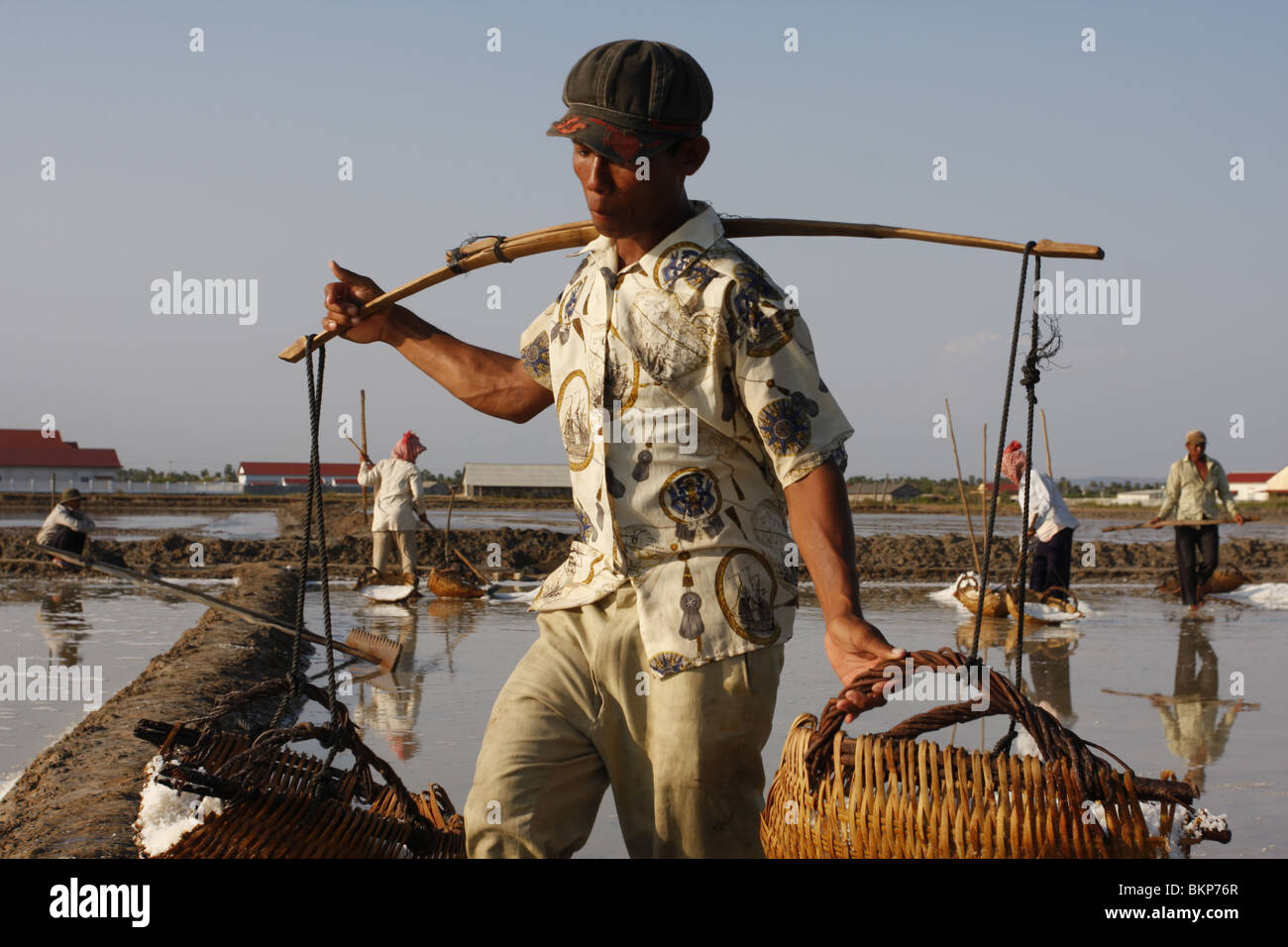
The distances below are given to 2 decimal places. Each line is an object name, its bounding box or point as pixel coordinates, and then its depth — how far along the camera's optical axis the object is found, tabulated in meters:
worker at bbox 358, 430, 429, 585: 11.45
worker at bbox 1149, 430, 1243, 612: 10.93
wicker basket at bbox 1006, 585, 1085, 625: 9.50
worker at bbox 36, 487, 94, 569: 11.37
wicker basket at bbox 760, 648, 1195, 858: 1.97
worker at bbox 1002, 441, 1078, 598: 9.67
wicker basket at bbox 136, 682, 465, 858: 2.56
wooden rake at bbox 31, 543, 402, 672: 6.75
